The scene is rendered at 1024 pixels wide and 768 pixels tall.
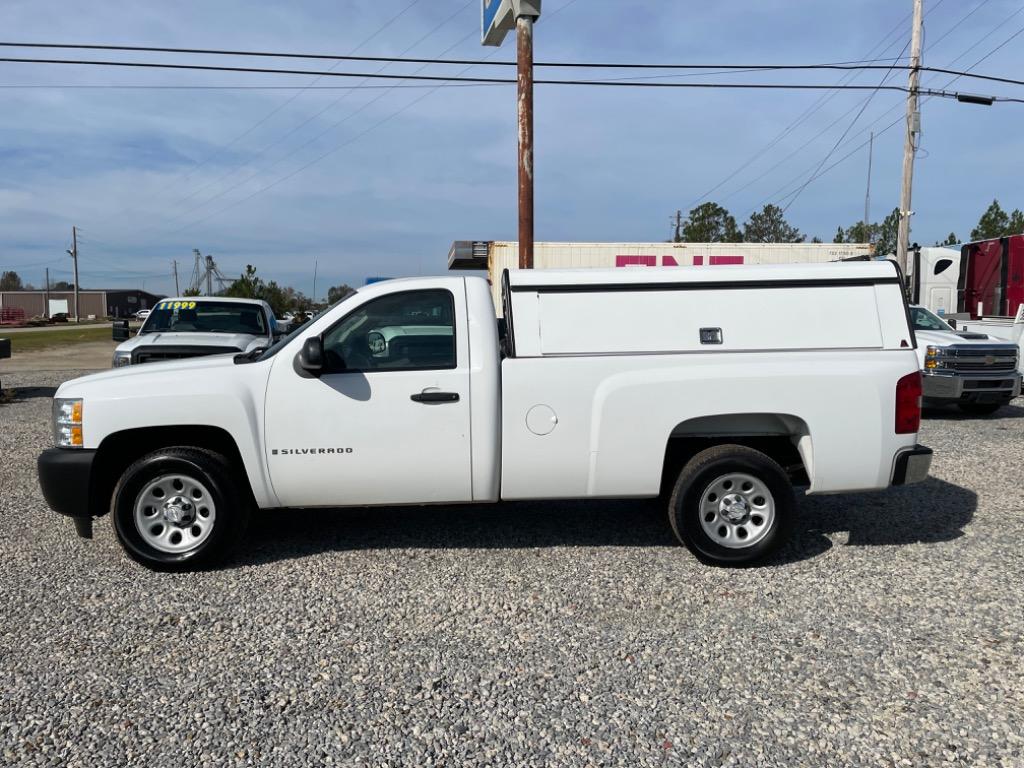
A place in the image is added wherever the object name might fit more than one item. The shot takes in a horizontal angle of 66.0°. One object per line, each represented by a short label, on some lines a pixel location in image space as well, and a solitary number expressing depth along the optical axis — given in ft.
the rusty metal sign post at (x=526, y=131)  35.81
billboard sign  36.47
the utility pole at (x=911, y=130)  65.46
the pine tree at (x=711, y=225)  170.81
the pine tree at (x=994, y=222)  174.65
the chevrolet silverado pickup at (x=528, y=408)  15.56
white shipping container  80.59
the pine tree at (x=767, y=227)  187.21
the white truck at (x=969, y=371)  36.42
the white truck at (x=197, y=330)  30.12
